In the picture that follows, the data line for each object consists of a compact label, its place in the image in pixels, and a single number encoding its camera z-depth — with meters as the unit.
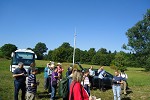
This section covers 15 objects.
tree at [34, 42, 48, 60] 73.06
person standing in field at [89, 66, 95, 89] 9.35
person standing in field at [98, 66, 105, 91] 9.38
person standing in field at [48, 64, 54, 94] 7.52
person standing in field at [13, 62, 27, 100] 5.54
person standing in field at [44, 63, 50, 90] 7.97
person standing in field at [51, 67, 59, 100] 6.15
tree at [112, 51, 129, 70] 42.25
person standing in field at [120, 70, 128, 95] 8.70
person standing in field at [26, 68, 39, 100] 5.07
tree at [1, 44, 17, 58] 51.93
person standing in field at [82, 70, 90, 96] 6.41
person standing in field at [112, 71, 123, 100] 6.60
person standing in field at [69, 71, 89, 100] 2.93
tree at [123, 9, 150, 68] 32.70
